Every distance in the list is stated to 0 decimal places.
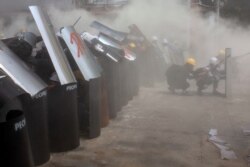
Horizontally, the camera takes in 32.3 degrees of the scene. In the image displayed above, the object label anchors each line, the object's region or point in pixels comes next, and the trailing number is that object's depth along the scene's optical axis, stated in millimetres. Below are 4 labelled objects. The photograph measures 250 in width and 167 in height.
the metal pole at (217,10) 19656
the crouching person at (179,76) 11398
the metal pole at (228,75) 11000
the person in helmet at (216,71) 11320
